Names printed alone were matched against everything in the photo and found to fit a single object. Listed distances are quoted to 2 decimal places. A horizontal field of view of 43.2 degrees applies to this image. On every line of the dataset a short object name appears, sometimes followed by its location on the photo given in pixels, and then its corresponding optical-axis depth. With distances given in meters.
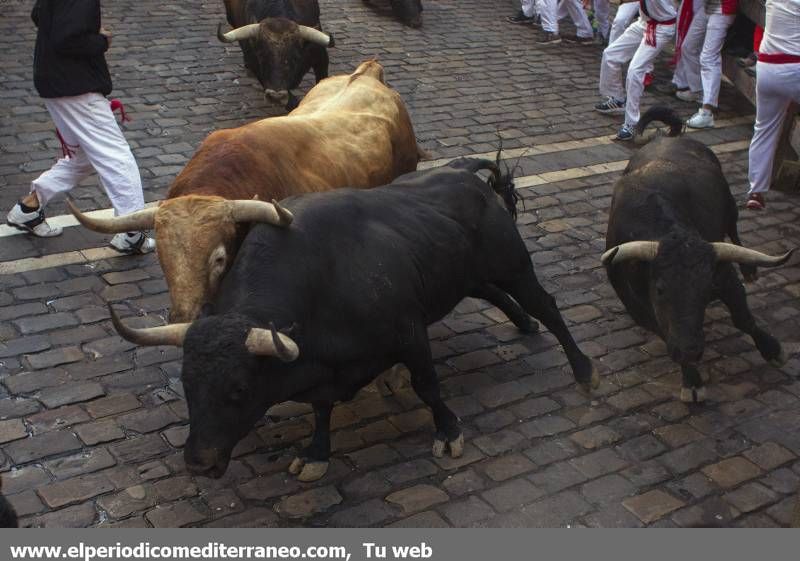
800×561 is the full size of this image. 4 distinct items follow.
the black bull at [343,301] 4.81
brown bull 5.79
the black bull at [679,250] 6.40
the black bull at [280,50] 11.58
